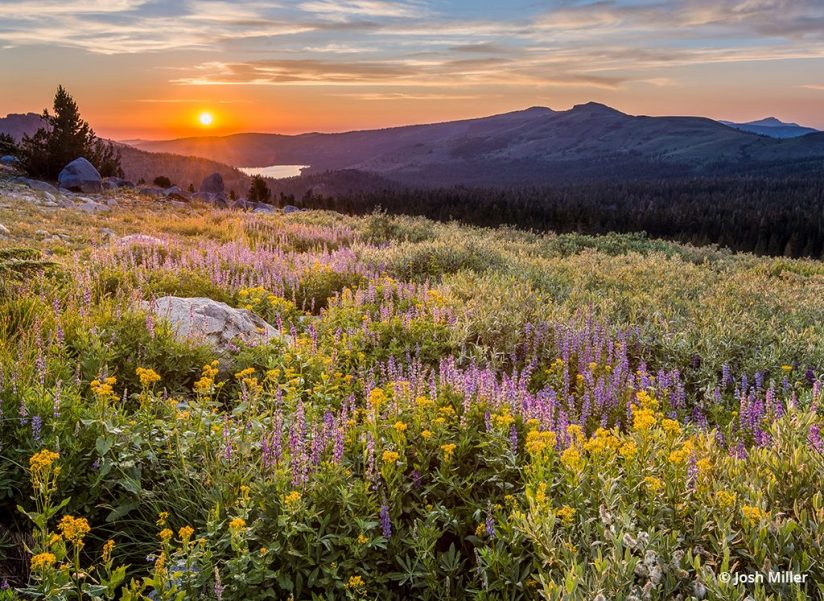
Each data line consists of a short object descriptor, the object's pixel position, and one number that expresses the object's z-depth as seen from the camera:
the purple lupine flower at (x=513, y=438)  4.16
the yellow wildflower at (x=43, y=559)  2.63
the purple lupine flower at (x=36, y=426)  3.93
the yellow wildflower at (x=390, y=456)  3.73
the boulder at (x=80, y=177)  35.06
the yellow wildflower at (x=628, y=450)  3.54
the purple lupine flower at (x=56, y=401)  4.10
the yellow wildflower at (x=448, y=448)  3.93
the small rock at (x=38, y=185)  31.08
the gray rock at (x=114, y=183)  37.22
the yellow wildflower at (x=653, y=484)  3.32
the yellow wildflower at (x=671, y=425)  3.79
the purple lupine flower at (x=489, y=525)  3.58
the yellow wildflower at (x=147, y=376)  4.35
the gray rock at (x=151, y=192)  36.77
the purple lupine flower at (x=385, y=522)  3.64
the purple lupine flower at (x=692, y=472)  3.66
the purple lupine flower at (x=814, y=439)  3.88
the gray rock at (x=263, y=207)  39.83
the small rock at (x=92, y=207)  24.88
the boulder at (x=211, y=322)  6.96
